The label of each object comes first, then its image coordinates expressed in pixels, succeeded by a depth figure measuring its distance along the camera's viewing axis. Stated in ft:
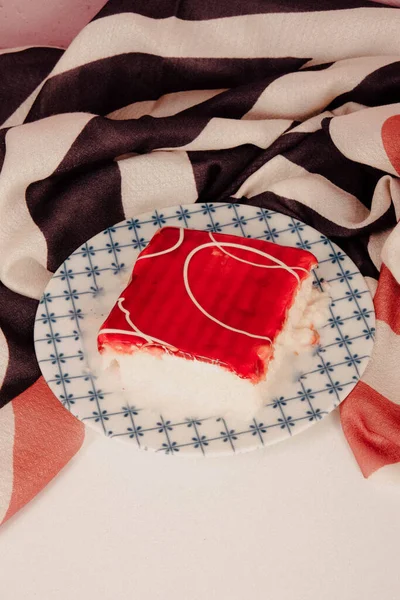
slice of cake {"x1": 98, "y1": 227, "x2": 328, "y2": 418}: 2.51
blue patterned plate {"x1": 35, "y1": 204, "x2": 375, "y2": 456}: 2.50
